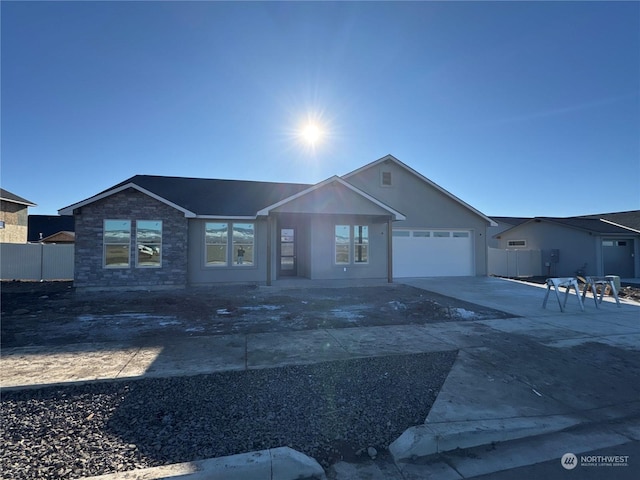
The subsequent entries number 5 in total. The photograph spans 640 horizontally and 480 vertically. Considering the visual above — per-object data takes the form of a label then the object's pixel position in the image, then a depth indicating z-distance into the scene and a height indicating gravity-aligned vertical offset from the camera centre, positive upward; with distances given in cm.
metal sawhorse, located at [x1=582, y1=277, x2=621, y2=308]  963 -85
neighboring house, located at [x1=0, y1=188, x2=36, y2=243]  2297 +248
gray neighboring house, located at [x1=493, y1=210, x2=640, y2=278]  1886 +40
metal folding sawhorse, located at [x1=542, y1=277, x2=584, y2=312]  914 -86
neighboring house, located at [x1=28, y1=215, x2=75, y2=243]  3641 +291
